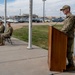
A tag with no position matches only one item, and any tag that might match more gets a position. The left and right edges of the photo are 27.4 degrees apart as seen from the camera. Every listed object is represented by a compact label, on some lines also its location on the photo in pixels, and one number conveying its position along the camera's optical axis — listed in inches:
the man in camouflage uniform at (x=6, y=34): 339.6
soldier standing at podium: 171.6
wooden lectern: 172.0
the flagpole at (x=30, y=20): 292.1
